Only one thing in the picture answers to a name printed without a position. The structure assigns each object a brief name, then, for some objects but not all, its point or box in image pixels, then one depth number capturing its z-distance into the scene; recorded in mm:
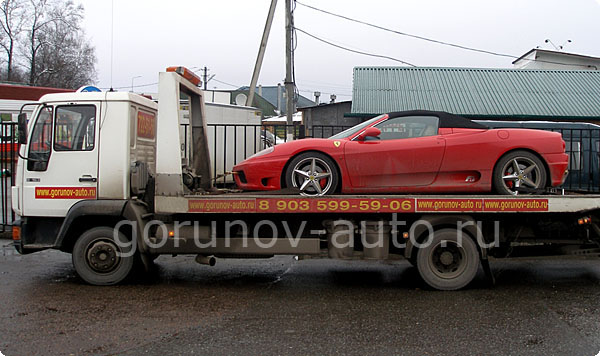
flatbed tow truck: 6043
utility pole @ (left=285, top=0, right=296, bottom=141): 12562
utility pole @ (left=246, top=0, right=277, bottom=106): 12273
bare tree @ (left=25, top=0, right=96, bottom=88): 39500
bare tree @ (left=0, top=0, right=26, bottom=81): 35594
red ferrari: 6137
